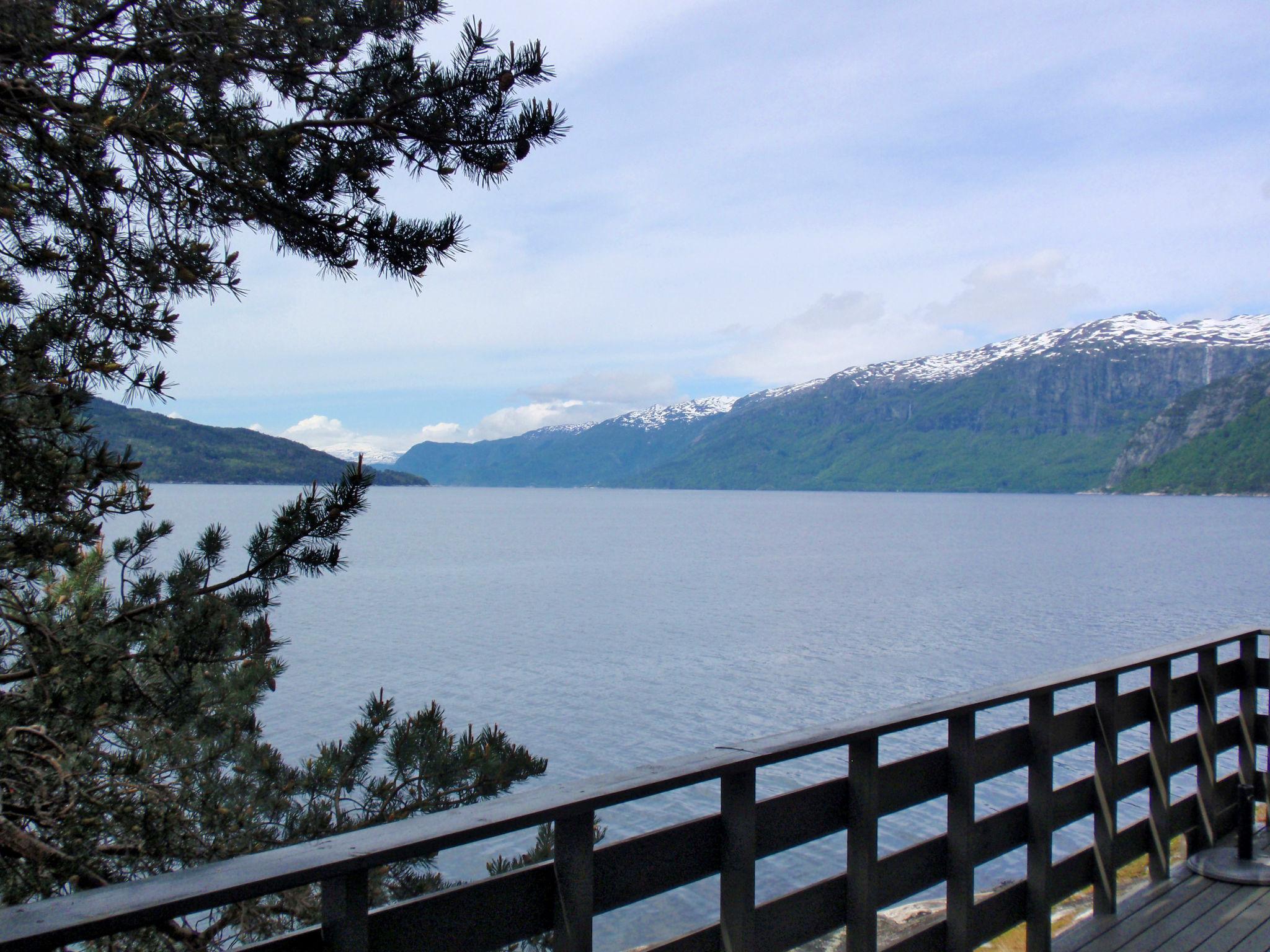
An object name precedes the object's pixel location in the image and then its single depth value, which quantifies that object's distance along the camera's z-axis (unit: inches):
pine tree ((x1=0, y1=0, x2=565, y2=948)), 133.1
